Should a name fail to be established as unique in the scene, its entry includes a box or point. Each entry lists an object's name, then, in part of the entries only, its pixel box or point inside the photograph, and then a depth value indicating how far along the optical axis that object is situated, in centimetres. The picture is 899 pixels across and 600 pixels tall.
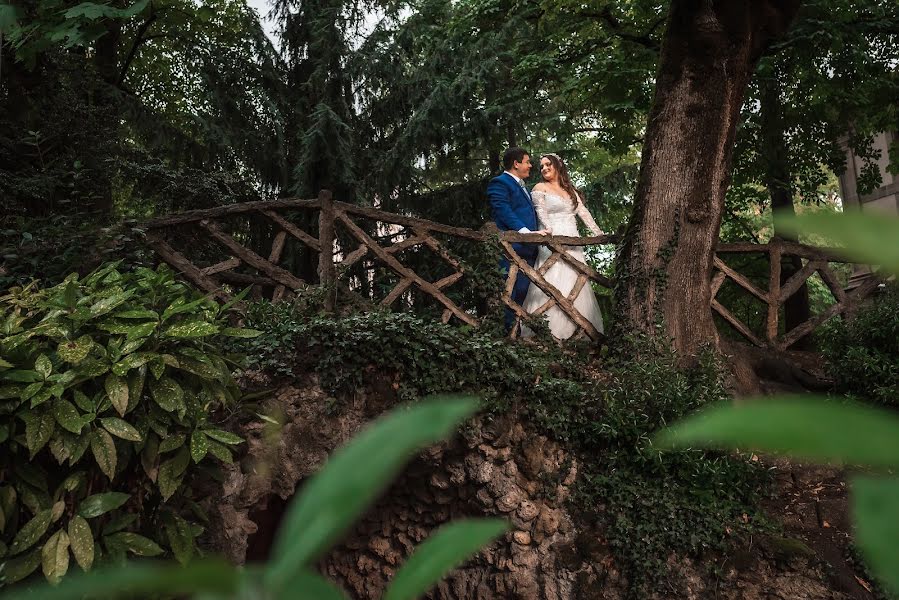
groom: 765
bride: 747
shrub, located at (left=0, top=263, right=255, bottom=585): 316
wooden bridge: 613
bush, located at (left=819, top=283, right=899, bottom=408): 647
